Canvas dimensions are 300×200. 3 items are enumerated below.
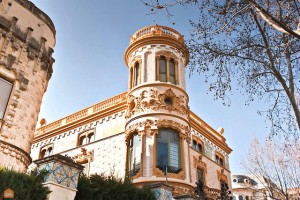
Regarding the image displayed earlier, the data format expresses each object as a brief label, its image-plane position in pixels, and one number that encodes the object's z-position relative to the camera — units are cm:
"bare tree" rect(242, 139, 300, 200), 2370
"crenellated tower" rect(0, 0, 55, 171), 1294
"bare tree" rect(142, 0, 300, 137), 898
